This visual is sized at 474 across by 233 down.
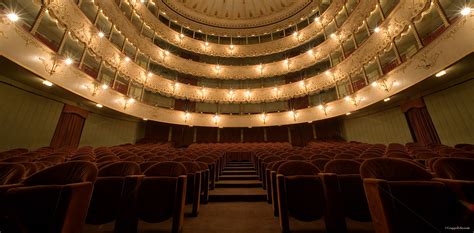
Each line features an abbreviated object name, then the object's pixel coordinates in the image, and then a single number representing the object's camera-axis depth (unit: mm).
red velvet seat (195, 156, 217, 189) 3283
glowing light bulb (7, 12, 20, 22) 4121
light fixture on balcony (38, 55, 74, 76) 4945
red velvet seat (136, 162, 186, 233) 1661
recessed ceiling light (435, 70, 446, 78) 4648
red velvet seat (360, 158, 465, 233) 1150
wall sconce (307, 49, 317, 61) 11473
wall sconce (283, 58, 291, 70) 12611
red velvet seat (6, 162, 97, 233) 1071
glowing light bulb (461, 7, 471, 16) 3975
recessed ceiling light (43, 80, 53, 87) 5083
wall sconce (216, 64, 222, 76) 13371
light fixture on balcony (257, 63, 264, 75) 13366
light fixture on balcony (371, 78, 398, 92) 6188
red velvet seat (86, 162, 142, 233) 1566
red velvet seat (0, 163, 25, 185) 1468
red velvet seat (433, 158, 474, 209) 1441
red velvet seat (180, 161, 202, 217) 2155
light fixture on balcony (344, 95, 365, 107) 7818
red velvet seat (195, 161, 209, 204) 2630
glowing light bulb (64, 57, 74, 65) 5671
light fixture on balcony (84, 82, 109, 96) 6621
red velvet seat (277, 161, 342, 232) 1679
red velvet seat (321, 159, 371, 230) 1609
